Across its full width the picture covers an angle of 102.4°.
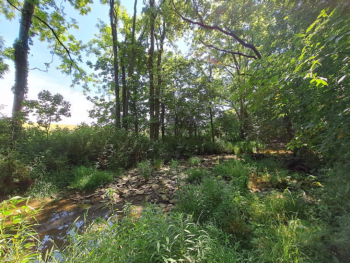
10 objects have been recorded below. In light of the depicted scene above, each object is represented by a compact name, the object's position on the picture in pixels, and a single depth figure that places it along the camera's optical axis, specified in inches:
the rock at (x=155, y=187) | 140.6
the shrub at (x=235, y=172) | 113.2
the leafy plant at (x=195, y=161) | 209.3
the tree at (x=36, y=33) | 239.3
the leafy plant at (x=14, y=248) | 41.7
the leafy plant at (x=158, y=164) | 205.6
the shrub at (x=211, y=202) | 76.5
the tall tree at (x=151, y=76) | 288.8
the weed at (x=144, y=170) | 161.0
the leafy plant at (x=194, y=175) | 140.6
